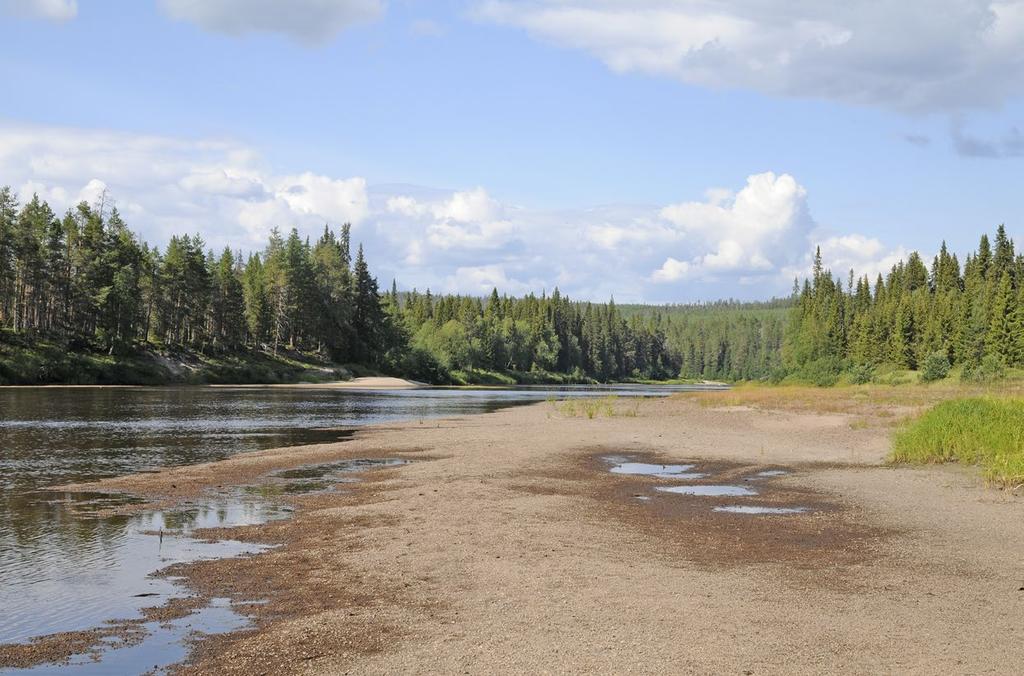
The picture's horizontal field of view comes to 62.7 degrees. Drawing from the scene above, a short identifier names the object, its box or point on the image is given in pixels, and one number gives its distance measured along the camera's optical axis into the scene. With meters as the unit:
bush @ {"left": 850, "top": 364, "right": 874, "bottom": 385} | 114.44
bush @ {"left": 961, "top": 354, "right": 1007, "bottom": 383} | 94.38
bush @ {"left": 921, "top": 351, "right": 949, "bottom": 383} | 107.62
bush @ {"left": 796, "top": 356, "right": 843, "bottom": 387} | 119.68
